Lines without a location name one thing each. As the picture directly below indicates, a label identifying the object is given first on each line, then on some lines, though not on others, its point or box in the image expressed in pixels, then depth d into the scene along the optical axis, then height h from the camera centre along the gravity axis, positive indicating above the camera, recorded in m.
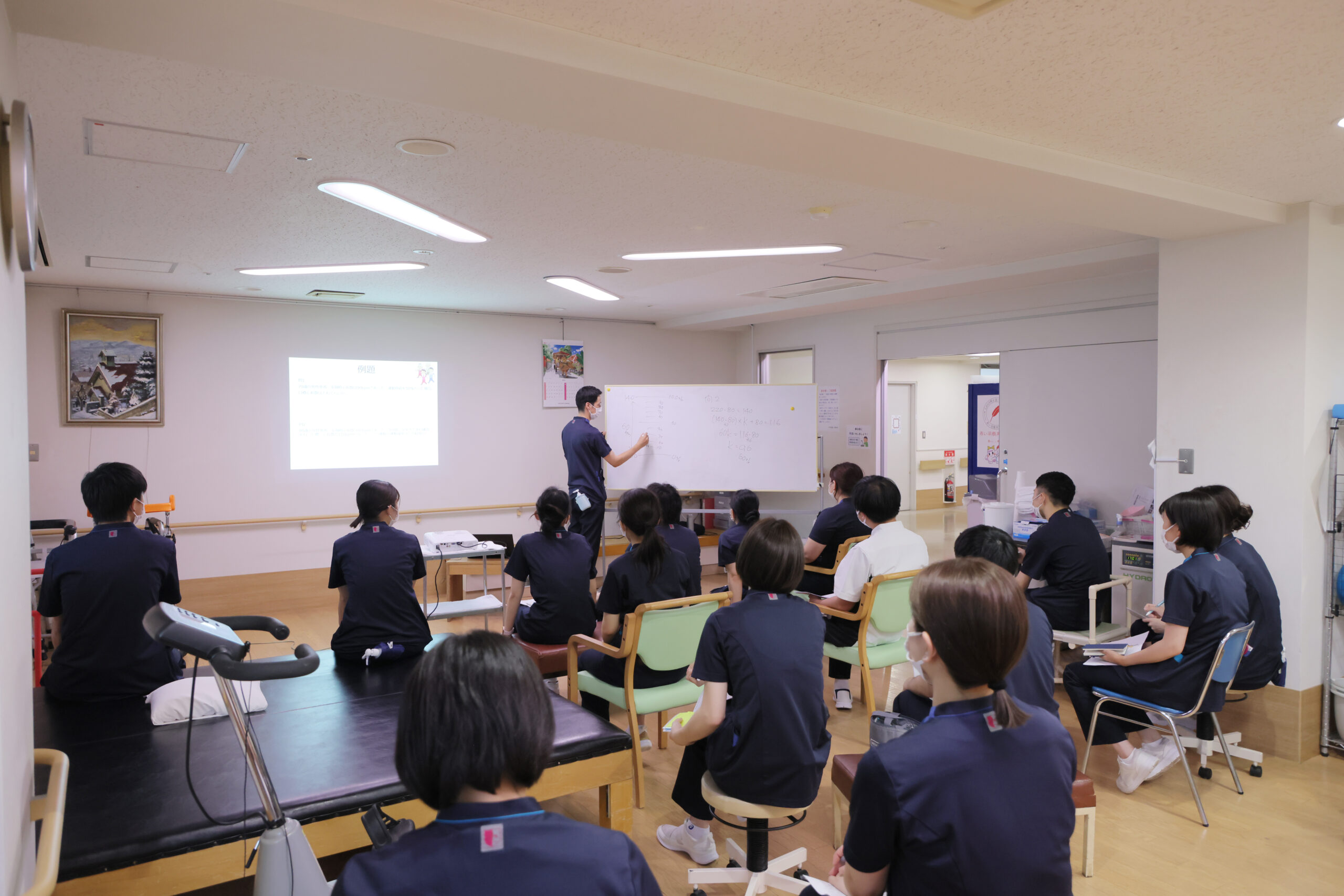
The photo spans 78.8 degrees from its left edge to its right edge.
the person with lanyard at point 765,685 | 2.21 -0.73
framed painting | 5.91 +0.35
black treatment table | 2.05 -1.06
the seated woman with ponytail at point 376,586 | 3.44 -0.72
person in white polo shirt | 3.68 -0.62
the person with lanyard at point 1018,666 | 2.22 -0.67
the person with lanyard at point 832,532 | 4.57 -0.65
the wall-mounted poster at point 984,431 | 6.63 -0.11
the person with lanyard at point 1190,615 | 3.11 -0.75
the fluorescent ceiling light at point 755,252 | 4.75 +0.97
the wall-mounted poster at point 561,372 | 7.86 +0.44
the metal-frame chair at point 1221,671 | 3.07 -0.97
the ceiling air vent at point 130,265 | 4.93 +0.94
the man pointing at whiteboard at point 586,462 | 6.23 -0.34
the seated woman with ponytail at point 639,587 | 3.27 -0.68
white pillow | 2.81 -1.00
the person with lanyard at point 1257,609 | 3.41 -0.80
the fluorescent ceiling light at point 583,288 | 5.81 +0.97
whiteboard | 6.85 -0.14
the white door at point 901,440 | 10.55 -0.31
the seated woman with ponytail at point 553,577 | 3.71 -0.73
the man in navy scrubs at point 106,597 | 2.94 -0.65
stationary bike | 1.34 -0.49
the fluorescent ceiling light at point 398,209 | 3.39 +0.95
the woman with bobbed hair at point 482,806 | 0.98 -0.48
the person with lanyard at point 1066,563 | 4.20 -0.75
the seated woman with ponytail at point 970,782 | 1.24 -0.57
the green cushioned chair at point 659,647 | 3.05 -0.87
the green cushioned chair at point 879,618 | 3.54 -0.89
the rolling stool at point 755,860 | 2.27 -1.34
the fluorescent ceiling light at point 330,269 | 5.16 +0.95
